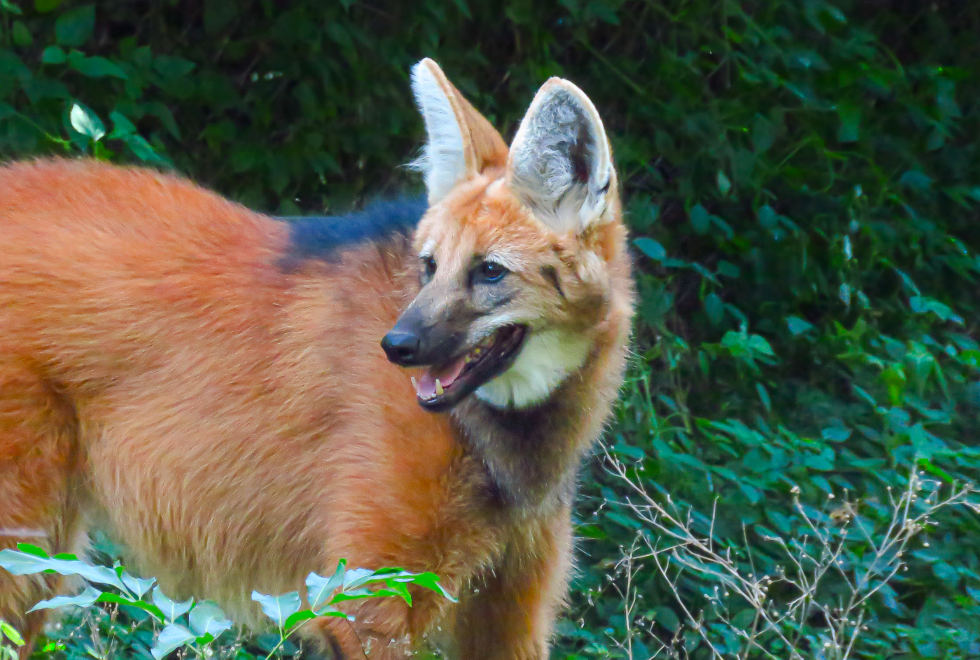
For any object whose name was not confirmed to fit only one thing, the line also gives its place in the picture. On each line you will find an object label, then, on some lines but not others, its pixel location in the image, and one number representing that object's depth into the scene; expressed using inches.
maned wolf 479.2
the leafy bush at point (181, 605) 459.2
